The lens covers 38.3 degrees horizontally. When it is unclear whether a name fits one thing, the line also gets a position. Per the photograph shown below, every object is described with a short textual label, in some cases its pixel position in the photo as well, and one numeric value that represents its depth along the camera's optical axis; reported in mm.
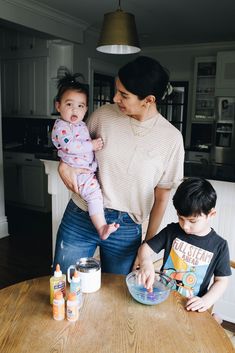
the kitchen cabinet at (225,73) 5449
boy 1276
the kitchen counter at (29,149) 4716
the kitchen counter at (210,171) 2083
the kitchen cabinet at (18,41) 4762
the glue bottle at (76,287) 1104
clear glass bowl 1165
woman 1382
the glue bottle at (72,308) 1053
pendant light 2453
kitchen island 2186
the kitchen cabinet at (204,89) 5838
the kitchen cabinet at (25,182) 4703
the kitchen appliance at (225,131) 5543
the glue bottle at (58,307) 1062
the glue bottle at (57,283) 1129
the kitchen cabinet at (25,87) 4848
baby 1434
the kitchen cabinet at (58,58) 4711
